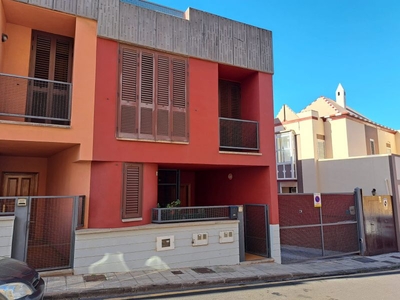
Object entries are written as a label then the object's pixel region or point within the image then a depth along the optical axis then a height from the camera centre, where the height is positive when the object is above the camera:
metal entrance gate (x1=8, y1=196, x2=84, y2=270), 6.90 -0.82
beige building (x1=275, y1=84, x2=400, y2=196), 16.09 +3.00
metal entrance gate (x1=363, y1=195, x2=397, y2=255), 11.47 -1.30
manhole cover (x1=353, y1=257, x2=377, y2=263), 10.20 -2.36
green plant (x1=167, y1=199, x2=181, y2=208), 9.08 -0.33
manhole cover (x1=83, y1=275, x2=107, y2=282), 6.72 -1.93
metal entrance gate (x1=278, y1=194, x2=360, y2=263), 10.43 -1.22
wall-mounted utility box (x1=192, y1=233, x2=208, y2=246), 8.40 -1.31
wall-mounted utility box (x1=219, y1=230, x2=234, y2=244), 8.81 -1.30
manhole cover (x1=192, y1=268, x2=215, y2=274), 7.82 -2.07
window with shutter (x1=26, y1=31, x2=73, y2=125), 7.81 +3.38
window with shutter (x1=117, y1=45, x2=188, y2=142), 8.26 +2.83
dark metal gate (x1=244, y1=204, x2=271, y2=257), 9.63 -1.22
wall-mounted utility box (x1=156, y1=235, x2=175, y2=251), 7.92 -1.33
